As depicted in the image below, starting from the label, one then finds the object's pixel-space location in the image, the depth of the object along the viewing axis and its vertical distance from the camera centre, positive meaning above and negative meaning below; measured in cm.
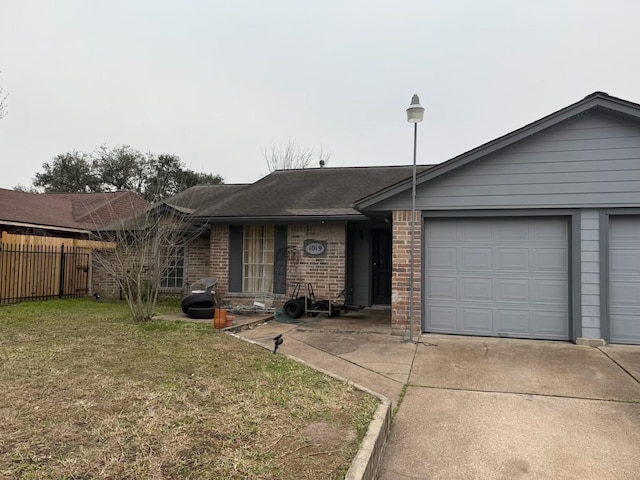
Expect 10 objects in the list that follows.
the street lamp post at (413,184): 700 +128
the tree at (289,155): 3294 +785
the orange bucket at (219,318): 800 -123
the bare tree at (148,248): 842 +9
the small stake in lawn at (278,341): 564 -116
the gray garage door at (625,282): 676 -34
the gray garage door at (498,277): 715 -32
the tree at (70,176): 3353 +596
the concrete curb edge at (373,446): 274 -141
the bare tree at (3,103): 1384 +483
